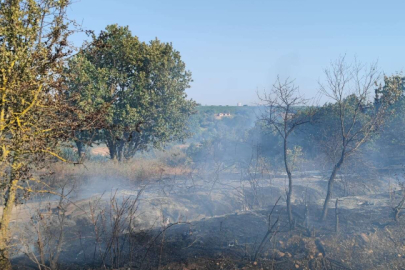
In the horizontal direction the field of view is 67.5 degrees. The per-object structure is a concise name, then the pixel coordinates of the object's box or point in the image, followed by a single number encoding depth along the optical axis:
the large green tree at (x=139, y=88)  16.02
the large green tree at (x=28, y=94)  5.13
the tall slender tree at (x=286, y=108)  9.29
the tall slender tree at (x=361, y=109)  8.82
